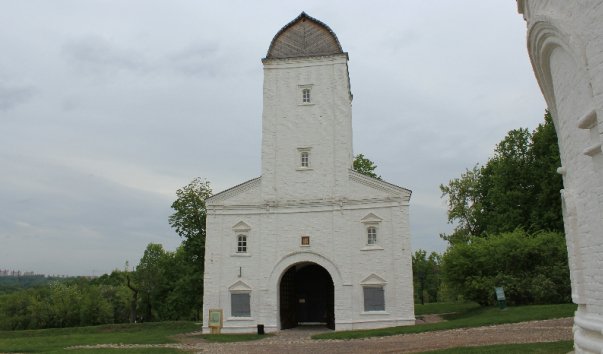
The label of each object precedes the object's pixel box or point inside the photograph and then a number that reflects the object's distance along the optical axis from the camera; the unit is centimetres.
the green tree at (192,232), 3469
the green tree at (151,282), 4253
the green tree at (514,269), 2391
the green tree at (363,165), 3591
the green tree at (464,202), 4044
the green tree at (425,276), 6097
